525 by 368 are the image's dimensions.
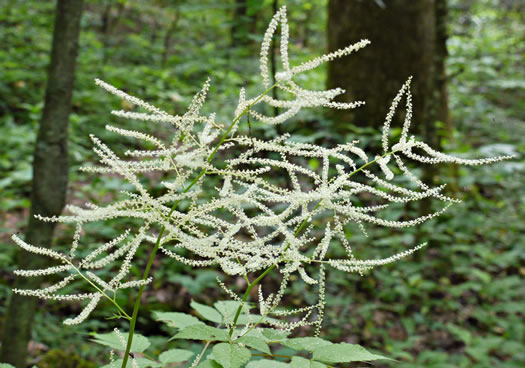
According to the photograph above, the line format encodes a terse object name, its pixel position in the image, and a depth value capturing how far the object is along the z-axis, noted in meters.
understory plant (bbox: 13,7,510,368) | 0.84
